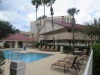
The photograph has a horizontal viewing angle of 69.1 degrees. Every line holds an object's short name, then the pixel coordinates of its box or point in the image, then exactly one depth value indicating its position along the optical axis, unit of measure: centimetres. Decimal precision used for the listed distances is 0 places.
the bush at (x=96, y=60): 492
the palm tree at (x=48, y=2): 1831
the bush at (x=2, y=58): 213
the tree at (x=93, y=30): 1352
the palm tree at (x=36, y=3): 2007
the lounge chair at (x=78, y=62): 534
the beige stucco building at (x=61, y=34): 1762
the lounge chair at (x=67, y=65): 478
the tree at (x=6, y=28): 1859
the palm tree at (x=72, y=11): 1872
